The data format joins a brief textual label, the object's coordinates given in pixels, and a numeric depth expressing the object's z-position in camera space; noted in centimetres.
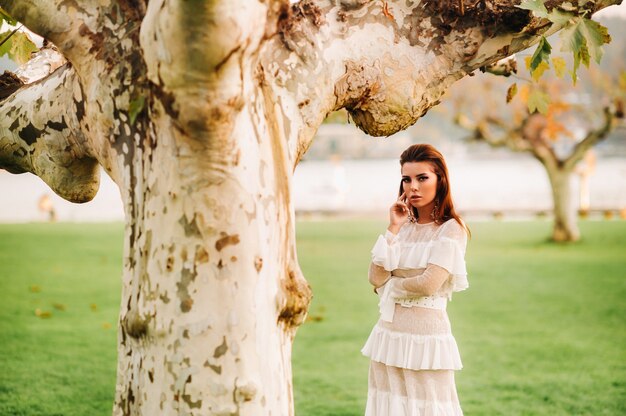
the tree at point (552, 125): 1611
